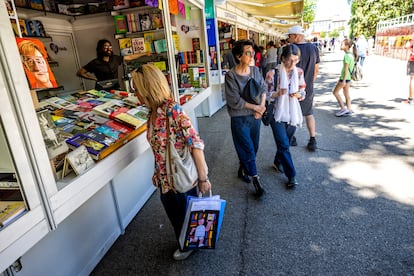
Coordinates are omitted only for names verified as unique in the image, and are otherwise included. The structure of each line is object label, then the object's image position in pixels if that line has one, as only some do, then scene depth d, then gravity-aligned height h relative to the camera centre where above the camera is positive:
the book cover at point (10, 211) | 1.24 -0.62
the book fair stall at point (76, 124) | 1.29 -0.43
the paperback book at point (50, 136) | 1.57 -0.39
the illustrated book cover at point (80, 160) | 1.73 -0.59
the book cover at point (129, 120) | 2.48 -0.52
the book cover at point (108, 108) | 2.48 -0.41
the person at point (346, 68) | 5.35 -0.53
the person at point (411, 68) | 5.85 -0.69
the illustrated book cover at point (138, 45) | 3.91 +0.18
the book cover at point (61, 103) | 2.48 -0.33
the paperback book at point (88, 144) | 1.94 -0.54
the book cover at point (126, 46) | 4.00 +0.19
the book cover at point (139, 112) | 2.70 -0.51
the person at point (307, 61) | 3.93 -0.25
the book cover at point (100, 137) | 2.10 -0.55
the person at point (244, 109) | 2.91 -0.62
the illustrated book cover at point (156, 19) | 3.77 +0.49
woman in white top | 3.10 -0.62
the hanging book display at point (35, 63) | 1.43 +0.02
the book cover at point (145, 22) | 3.86 +0.47
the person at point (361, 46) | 9.65 -0.28
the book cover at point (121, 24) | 4.02 +0.50
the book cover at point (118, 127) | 2.37 -0.54
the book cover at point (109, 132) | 2.21 -0.55
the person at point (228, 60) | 6.55 -0.23
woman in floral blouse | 1.85 -0.45
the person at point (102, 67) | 3.94 -0.07
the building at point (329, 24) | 73.31 +4.57
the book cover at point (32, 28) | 4.13 +0.58
